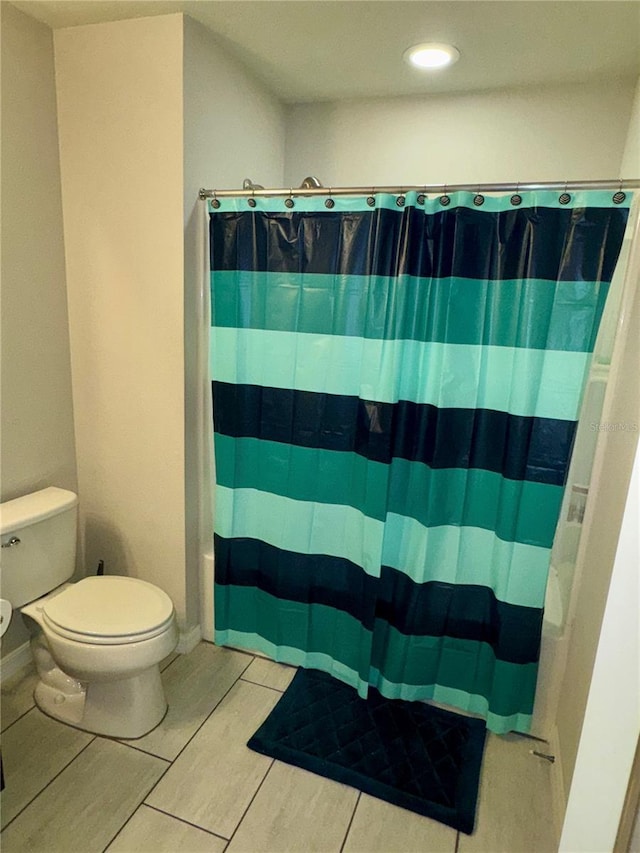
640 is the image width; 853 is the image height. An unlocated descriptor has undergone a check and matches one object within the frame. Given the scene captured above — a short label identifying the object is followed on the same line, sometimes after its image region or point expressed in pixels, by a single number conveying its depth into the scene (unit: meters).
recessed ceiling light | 1.77
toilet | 1.63
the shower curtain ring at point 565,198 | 1.43
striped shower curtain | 1.51
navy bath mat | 1.58
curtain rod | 1.40
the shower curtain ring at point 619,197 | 1.38
